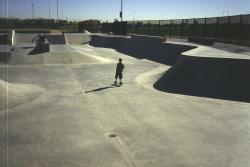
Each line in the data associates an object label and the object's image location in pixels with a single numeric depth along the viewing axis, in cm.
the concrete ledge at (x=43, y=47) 1727
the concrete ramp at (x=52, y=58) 1585
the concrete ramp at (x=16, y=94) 789
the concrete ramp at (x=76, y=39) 3172
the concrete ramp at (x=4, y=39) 2866
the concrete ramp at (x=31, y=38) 3118
